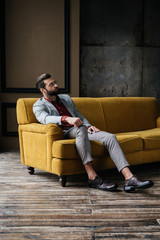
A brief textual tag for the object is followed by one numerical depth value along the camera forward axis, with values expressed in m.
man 2.71
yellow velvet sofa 2.89
